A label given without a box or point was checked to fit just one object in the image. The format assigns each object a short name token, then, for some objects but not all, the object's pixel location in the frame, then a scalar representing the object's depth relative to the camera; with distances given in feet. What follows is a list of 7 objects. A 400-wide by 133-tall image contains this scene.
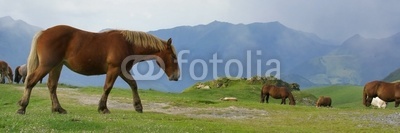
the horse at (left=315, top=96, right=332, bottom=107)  188.03
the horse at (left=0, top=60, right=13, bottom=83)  191.11
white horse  178.91
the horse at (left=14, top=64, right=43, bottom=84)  199.56
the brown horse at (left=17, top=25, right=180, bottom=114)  64.39
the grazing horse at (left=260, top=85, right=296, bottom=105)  164.25
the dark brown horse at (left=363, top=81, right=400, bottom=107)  123.03
